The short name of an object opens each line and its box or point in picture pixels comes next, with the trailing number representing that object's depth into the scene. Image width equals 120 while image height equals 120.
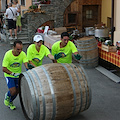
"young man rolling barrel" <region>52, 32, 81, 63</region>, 5.92
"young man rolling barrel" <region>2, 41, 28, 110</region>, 5.13
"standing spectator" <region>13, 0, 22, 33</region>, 13.53
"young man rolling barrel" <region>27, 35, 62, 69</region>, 5.55
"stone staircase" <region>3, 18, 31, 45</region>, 14.02
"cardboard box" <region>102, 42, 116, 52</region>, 7.97
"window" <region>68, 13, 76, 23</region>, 14.60
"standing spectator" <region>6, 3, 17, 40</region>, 13.12
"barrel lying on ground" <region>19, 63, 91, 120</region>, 4.30
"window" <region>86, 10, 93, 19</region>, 14.96
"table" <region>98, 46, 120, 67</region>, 7.51
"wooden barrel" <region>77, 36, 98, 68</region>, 8.45
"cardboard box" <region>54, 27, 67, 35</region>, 12.93
